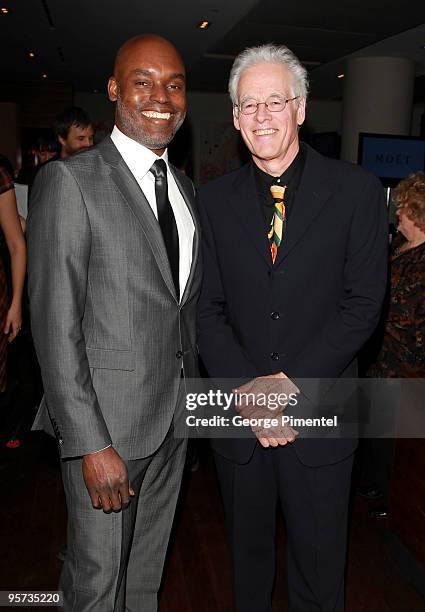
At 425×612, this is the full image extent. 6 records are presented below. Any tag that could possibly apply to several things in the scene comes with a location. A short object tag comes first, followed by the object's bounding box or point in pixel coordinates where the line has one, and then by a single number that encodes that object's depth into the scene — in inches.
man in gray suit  56.1
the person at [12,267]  113.2
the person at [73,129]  128.6
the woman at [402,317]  115.7
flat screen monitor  265.1
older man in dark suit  64.5
